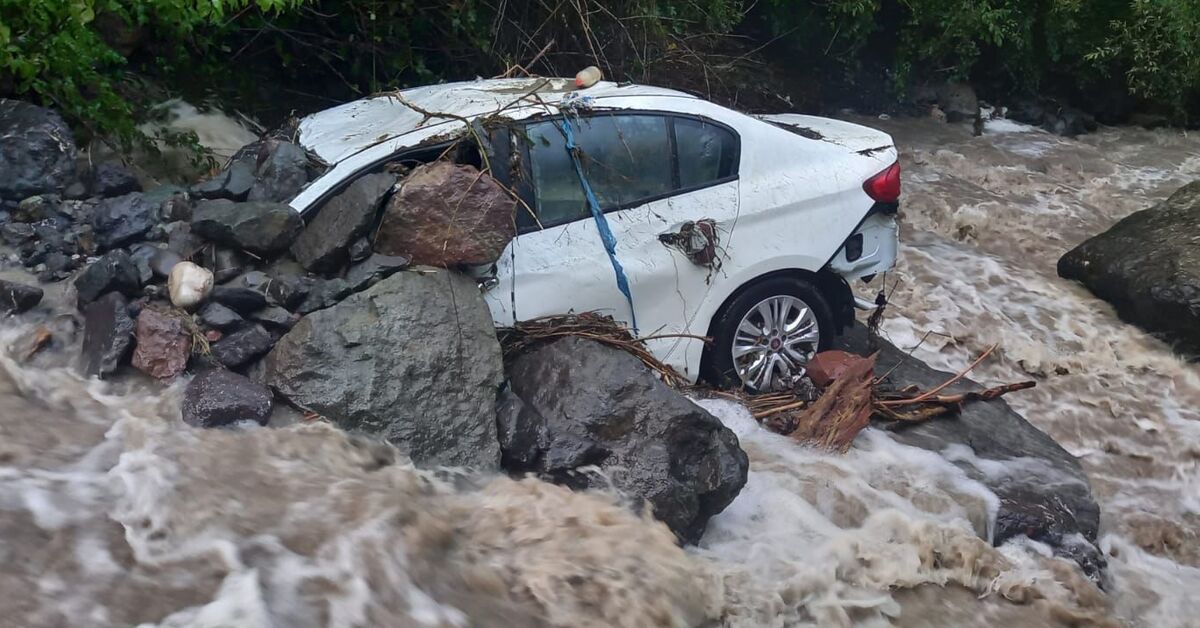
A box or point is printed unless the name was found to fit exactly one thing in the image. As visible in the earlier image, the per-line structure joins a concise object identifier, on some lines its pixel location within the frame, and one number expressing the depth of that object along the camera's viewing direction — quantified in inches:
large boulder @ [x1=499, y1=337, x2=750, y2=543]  172.1
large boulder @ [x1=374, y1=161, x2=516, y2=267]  181.6
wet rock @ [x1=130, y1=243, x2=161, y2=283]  176.4
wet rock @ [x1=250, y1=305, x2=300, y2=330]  174.7
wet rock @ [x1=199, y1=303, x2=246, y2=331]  171.3
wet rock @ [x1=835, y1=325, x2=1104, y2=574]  196.2
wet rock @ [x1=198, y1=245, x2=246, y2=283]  179.9
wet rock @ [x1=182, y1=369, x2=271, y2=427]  161.0
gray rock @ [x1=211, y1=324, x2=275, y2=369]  169.9
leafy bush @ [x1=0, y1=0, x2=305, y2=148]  212.5
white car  193.6
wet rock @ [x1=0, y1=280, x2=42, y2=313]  175.2
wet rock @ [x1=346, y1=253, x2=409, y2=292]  180.2
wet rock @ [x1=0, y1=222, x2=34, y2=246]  190.2
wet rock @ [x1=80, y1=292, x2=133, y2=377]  167.3
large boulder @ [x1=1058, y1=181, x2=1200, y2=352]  300.8
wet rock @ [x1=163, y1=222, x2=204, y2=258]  181.5
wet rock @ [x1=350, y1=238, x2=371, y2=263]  181.8
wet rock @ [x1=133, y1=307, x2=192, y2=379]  166.7
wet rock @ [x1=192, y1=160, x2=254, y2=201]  192.2
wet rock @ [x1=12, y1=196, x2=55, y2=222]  194.2
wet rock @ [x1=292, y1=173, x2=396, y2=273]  179.8
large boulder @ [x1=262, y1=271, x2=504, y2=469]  167.0
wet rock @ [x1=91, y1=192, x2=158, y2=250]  187.2
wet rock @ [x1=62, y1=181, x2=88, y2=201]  201.9
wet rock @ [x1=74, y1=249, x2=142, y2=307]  173.6
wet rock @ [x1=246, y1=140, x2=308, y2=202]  189.5
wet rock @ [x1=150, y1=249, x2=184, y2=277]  177.2
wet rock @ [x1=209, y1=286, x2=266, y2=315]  173.9
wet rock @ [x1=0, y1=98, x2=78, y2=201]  197.6
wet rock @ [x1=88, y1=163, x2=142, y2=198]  204.2
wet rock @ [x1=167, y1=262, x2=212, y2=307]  172.1
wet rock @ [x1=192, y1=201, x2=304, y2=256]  179.8
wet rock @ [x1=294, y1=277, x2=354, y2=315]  177.3
